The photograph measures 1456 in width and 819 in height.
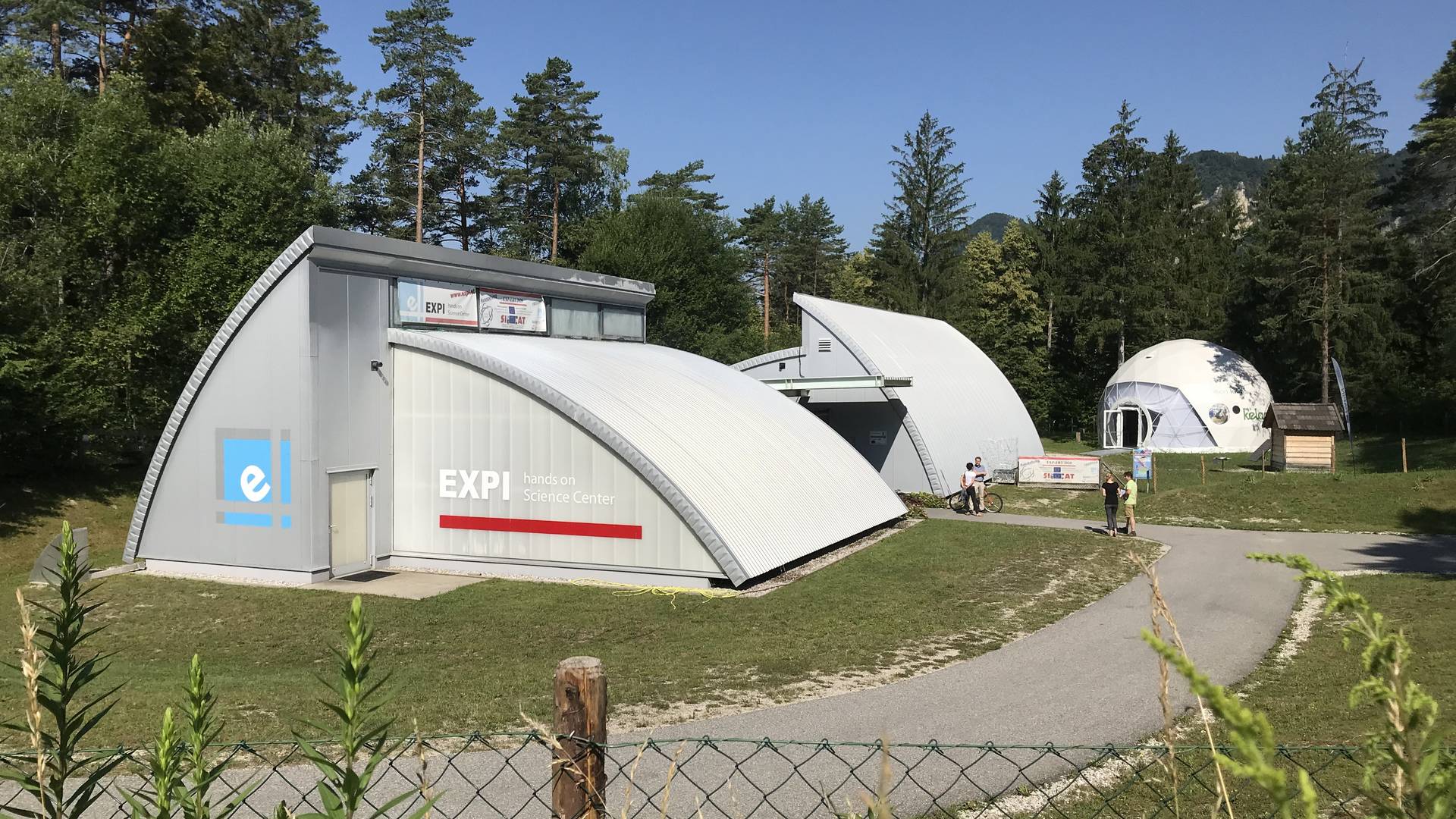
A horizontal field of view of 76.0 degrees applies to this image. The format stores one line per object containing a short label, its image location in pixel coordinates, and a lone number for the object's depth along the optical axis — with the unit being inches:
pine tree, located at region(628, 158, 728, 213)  2800.2
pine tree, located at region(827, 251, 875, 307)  2883.9
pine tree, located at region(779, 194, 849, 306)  3270.2
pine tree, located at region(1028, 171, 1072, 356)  2546.8
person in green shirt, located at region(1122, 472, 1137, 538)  874.8
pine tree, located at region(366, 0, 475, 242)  1850.4
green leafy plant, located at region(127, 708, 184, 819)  78.1
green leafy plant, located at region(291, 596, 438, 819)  75.3
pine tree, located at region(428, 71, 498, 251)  1923.0
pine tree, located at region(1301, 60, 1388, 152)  2405.3
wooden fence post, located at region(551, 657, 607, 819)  134.7
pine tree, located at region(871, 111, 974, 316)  2500.0
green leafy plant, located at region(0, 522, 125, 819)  76.4
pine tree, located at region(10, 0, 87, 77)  1324.8
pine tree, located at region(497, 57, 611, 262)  2266.2
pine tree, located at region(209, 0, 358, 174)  1753.2
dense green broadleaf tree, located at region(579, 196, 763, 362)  2171.5
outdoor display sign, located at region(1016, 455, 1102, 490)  1238.9
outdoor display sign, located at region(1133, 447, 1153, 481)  1180.5
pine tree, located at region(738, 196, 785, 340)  2997.0
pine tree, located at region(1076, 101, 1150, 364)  2292.1
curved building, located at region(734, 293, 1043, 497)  1151.0
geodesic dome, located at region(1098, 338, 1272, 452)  1728.6
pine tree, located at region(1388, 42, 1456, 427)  1653.5
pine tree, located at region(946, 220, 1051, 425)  2465.6
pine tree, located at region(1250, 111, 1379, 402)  1781.5
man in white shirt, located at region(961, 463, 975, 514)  1051.9
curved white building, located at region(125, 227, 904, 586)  688.4
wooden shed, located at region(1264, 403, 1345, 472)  1295.5
